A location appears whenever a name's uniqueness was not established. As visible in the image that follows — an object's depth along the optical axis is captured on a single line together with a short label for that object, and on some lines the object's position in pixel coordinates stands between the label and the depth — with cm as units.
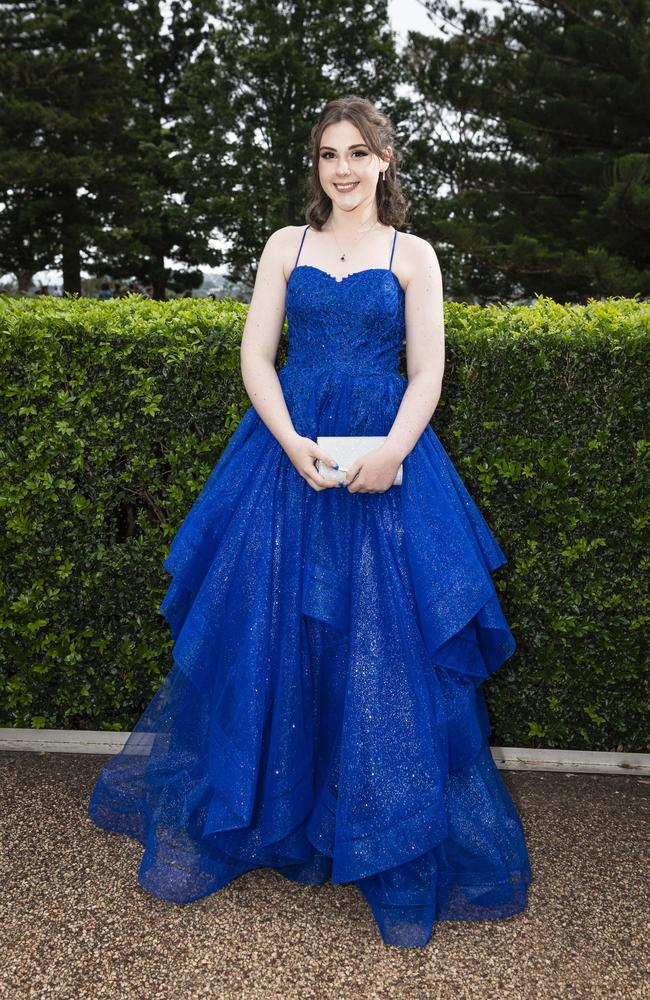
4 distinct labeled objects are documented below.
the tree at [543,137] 1884
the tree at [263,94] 2633
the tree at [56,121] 2409
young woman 256
